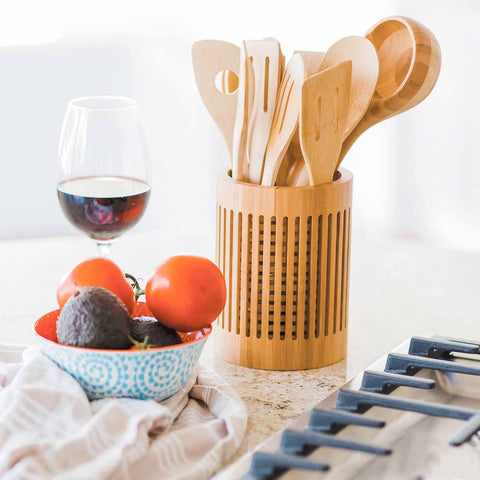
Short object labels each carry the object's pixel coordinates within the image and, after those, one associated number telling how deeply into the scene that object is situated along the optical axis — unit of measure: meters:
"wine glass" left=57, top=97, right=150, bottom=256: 1.46
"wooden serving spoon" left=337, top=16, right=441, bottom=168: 1.45
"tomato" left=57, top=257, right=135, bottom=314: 1.39
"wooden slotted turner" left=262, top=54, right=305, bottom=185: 1.42
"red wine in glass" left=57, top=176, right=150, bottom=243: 1.46
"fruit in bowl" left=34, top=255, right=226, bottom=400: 1.33
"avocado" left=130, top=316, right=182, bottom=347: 1.35
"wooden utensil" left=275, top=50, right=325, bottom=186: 1.47
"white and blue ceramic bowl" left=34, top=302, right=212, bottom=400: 1.33
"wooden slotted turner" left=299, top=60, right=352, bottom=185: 1.41
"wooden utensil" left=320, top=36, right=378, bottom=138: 1.45
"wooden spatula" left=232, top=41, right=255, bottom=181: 1.44
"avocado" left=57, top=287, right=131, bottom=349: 1.33
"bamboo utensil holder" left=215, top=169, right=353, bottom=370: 1.46
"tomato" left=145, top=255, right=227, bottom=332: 1.37
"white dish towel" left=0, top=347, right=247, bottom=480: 1.26
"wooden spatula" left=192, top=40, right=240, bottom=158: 1.49
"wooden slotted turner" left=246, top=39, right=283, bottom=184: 1.44
